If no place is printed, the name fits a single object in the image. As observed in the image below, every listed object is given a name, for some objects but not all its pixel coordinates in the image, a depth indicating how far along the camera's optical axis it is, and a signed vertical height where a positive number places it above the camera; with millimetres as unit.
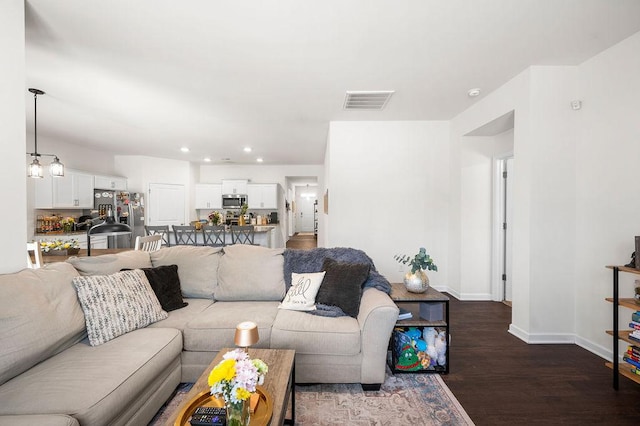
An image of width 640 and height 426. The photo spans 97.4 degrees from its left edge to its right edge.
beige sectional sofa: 1294 -822
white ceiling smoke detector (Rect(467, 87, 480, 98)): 3232 +1364
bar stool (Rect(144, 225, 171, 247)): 4727 -362
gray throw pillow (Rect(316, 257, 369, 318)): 2205 -631
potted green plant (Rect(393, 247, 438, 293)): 2367 -568
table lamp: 1250 -572
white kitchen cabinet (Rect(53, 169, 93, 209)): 5000 +343
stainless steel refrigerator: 6109 -97
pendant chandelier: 3221 +493
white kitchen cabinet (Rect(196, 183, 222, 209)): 7852 +356
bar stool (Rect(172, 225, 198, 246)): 4754 -455
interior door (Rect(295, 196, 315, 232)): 14420 -266
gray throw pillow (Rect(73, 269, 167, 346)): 1777 -651
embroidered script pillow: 2291 -701
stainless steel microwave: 7848 +217
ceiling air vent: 3275 +1350
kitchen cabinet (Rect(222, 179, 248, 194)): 7859 +636
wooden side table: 2218 -902
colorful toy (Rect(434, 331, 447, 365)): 2242 -1105
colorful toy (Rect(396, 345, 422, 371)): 2217 -1193
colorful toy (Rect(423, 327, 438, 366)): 2244 -1070
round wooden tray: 1096 -830
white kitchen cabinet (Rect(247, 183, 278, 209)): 7953 +363
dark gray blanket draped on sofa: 2609 -470
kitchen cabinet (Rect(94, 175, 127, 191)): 5762 +563
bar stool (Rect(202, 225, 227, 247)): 4914 -467
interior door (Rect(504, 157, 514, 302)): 3906 -292
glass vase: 1018 -746
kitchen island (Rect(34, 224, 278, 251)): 4766 -528
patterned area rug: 1730 -1303
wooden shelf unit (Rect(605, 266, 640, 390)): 1895 -887
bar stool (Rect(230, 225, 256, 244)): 4919 -473
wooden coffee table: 1189 -846
